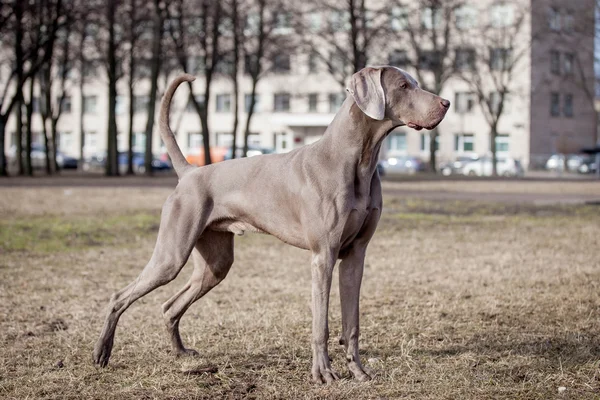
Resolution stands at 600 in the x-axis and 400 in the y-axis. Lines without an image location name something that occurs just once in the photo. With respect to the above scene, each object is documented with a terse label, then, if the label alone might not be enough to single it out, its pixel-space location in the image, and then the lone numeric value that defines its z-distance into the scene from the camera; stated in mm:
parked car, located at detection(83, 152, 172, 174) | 57719
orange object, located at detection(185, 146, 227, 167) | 56812
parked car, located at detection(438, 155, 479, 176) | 57884
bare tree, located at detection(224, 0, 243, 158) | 33912
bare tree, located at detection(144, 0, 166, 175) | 33906
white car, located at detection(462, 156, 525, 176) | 54781
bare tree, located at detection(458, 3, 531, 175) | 49750
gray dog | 4820
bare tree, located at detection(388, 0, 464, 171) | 40938
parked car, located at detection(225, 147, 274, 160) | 54359
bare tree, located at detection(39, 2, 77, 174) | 37966
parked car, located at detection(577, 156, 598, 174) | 58625
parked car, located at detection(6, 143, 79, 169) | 56822
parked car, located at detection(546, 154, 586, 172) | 60031
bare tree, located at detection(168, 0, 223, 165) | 33969
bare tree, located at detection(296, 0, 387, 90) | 29797
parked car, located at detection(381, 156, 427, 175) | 58781
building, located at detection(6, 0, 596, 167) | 63250
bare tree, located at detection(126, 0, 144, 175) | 34281
